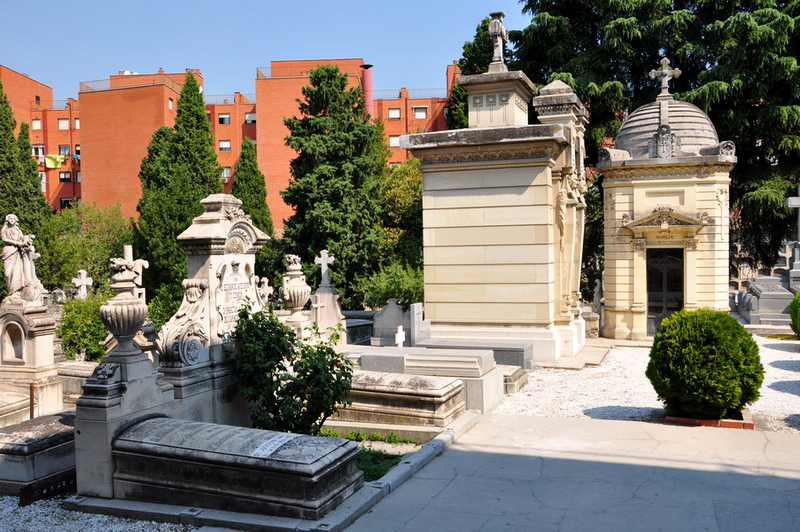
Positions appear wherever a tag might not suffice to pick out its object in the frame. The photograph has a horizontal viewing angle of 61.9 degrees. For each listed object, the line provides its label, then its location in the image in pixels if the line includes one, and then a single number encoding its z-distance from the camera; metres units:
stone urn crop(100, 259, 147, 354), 6.36
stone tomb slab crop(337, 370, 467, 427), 8.67
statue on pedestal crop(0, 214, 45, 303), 13.02
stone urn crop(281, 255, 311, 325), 10.33
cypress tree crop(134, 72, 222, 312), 32.53
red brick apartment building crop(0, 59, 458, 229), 50.06
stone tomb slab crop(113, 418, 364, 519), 5.57
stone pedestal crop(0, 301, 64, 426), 11.57
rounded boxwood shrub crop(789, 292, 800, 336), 18.62
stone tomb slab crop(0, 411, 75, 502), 6.50
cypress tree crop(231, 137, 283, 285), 38.00
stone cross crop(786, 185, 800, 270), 23.24
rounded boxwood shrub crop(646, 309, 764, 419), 8.85
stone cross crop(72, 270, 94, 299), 29.65
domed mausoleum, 18.94
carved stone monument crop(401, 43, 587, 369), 14.55
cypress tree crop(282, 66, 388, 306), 29.89
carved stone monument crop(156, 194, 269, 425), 7.40
